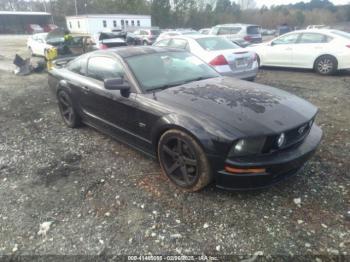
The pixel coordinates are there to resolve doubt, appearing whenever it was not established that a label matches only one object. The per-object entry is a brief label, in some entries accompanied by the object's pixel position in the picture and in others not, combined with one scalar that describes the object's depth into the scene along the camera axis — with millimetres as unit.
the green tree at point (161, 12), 49250
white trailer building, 43062
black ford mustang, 2639
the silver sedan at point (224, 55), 6664
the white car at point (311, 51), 8305
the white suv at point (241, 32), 16047
